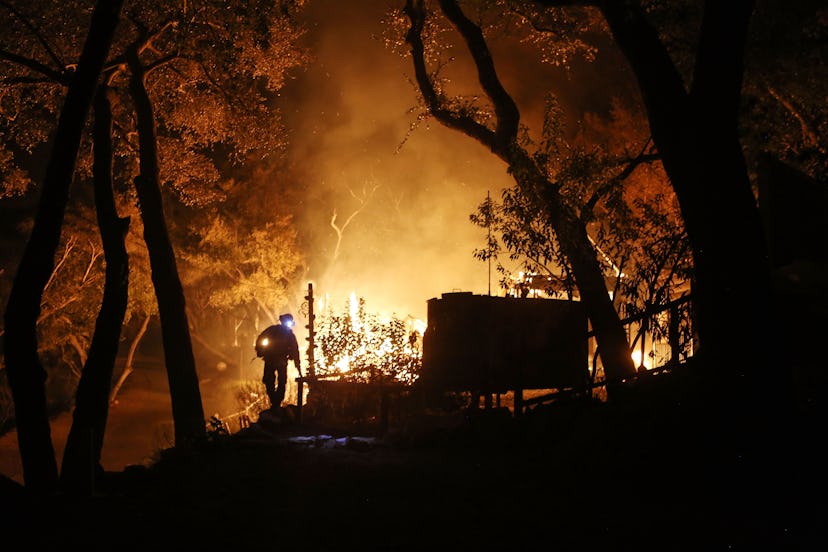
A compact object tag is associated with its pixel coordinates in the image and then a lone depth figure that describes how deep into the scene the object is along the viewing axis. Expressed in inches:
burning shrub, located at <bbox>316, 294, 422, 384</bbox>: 657.0
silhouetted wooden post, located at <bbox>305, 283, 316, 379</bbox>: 810.2
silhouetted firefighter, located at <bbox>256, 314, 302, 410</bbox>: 626.2
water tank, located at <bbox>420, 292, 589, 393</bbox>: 521.0
